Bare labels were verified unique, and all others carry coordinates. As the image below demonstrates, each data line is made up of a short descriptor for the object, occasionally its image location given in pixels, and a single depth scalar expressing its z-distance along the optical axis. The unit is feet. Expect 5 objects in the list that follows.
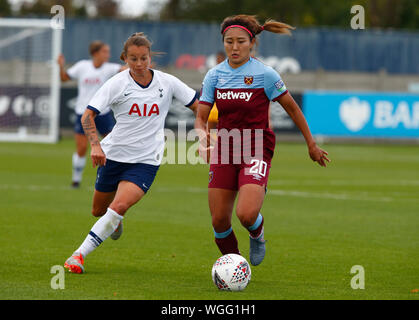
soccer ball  47.39
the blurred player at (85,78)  102.06
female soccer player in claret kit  50.78
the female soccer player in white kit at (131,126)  53.88
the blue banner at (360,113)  193.36
